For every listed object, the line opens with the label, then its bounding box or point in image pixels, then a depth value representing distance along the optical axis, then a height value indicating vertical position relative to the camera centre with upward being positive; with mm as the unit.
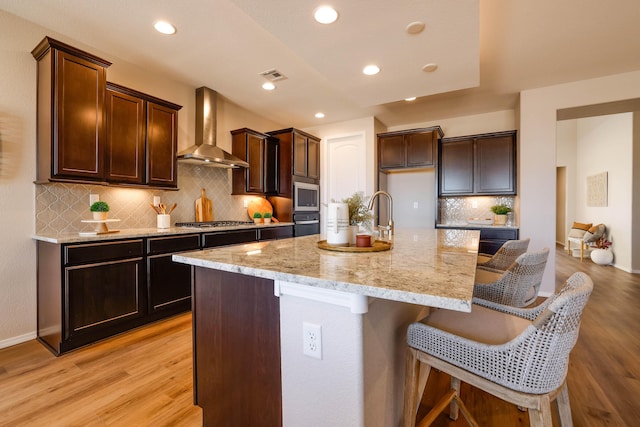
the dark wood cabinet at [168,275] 2689 -610
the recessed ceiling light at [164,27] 2420 +1607
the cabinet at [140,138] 2693 +760
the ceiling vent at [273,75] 3309 +1633
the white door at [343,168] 5090 +830
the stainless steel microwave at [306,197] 4617 +272
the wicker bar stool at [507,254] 2100 -307
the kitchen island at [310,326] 896 -441
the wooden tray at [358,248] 1402 -178
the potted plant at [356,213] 1563 -2
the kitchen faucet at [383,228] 1656 -98
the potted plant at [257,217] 4344 -63
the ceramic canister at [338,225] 1506 -66
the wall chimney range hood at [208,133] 3480 +1026
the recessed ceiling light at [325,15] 1854 +1325
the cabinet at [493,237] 3928 -348
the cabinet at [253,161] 4145 +780
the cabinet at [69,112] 2264 +832
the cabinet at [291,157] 4570 +917
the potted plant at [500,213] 4227 -7
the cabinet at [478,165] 4180 +728
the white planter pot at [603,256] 5367 -831
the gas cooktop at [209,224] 3469 -139
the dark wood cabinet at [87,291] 2178 -643
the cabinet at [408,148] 4480 +1050
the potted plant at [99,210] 2461 +27
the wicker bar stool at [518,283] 1525 -389
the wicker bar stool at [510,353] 822 -459
